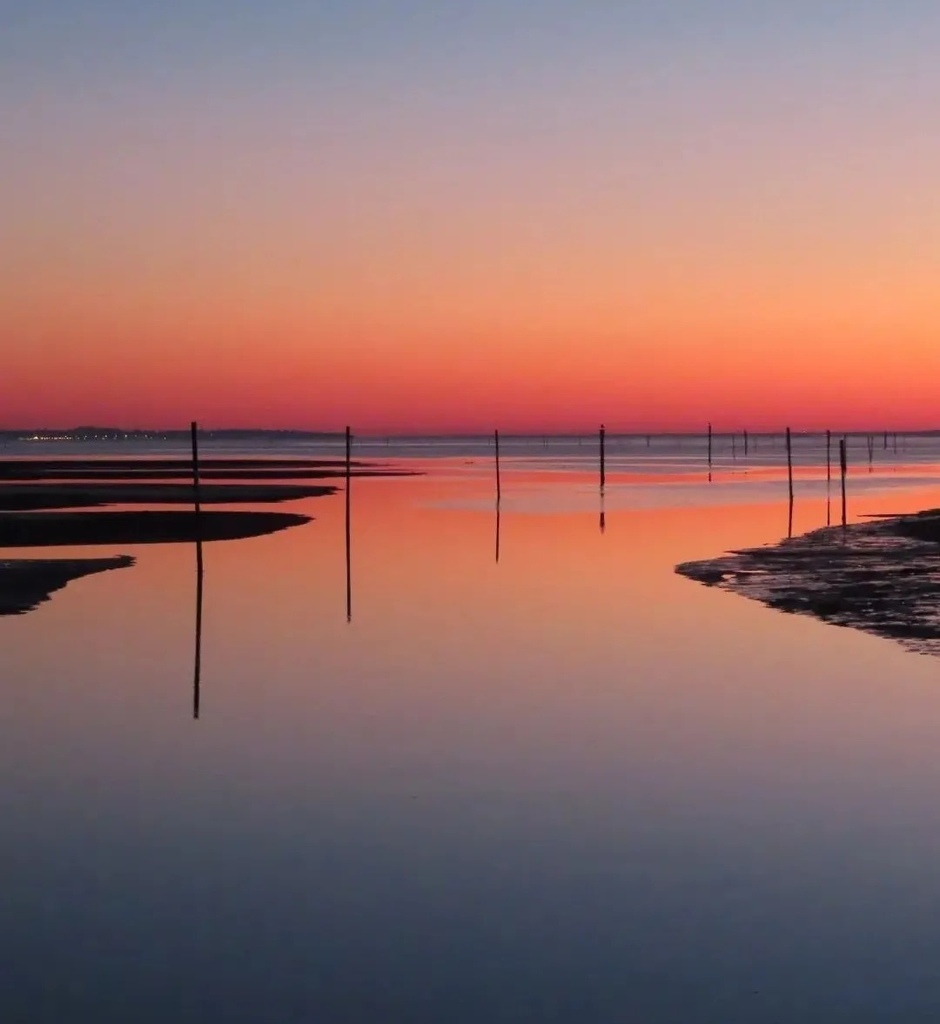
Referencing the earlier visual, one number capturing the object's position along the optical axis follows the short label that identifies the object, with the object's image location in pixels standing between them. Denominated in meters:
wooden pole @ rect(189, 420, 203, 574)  31.50
